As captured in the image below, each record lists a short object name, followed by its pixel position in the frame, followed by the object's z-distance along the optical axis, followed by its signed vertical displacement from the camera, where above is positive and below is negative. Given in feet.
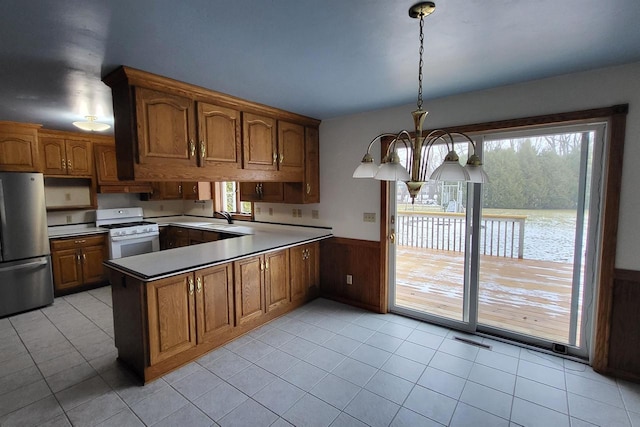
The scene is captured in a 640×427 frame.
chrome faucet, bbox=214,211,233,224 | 16.14 -1.24
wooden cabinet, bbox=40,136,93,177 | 13.64 +1.74
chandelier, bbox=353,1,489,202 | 4.71 +0.40
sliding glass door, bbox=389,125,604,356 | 8.21 -1.32
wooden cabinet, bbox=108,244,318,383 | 7.52 -3.31
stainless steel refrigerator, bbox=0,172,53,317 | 11.30 -1.98
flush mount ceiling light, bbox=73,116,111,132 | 10.11 +2.22
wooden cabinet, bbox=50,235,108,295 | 13.35 -3.12
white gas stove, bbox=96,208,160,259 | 14.56 -1.91
